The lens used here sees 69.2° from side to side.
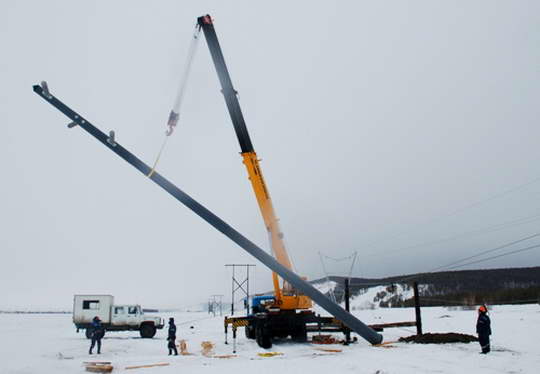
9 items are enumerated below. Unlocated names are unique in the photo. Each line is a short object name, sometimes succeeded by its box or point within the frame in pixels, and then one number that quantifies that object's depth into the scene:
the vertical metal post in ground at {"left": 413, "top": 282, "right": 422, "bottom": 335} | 18.53
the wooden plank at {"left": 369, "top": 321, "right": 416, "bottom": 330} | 19.80
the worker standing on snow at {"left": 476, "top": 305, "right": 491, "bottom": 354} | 14.15
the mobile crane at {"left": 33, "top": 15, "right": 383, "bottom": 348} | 14.12
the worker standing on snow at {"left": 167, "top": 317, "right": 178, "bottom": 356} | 16.78
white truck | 29.24
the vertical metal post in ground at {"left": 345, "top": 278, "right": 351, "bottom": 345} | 18.55
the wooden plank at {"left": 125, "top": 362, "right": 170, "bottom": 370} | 13.56
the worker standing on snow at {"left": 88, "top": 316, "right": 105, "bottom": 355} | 18.22
